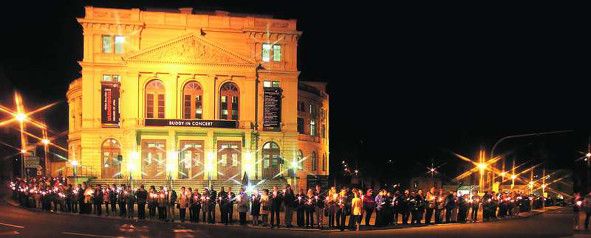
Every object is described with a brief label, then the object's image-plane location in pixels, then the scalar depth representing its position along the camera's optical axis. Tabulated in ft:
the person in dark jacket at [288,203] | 94.73
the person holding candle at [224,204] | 96.07
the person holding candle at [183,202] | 99.76
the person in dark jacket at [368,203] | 97.96
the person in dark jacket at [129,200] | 107.65
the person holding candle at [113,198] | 114.93
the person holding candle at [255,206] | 96.21
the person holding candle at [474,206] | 118.73
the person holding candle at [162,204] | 101.50
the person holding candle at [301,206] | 94.43
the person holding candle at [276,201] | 94.51
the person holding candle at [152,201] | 104.53
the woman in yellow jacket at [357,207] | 90.52
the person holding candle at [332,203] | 93.20
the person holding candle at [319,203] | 94.73
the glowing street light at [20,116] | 146.92
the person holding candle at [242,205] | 96.08
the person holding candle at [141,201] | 103.14
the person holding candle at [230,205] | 96.84
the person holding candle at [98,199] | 111.75
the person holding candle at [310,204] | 94.43
